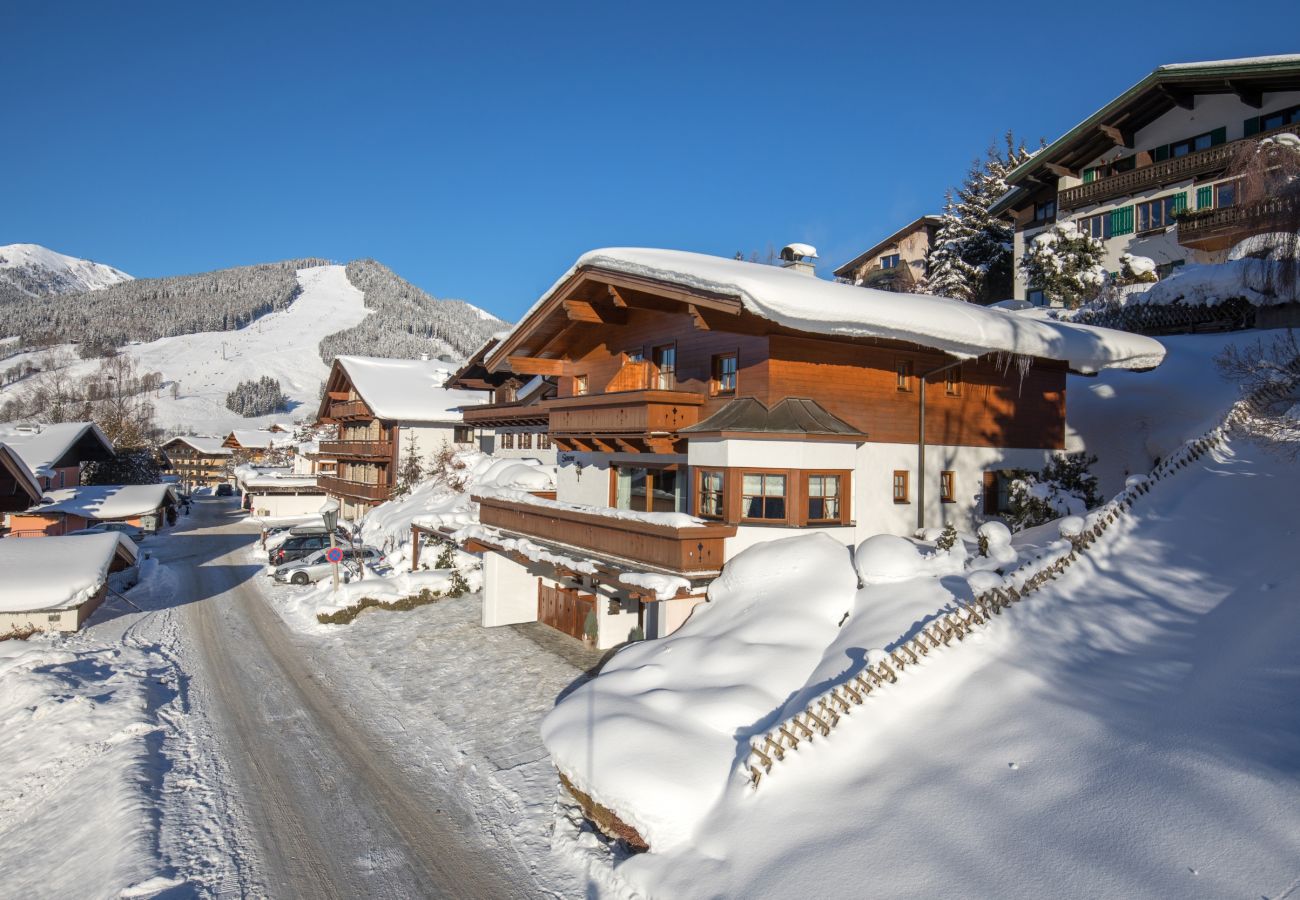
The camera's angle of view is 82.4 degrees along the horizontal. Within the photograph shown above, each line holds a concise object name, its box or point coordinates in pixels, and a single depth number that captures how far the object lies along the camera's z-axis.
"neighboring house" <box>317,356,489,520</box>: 44.94
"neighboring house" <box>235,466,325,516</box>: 60.09
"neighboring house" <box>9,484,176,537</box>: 38.28
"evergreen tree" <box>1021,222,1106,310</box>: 37.22
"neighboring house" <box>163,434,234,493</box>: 102.31
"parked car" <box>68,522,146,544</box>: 42.12
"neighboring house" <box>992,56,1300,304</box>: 31.98
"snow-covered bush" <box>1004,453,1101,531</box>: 18.48
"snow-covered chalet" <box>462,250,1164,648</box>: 15.27
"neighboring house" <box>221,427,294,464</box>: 100.50
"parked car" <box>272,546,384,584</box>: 29.65
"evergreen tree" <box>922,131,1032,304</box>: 50.38
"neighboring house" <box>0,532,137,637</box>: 20.91
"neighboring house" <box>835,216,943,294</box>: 56.60
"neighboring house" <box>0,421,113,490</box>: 43.03
